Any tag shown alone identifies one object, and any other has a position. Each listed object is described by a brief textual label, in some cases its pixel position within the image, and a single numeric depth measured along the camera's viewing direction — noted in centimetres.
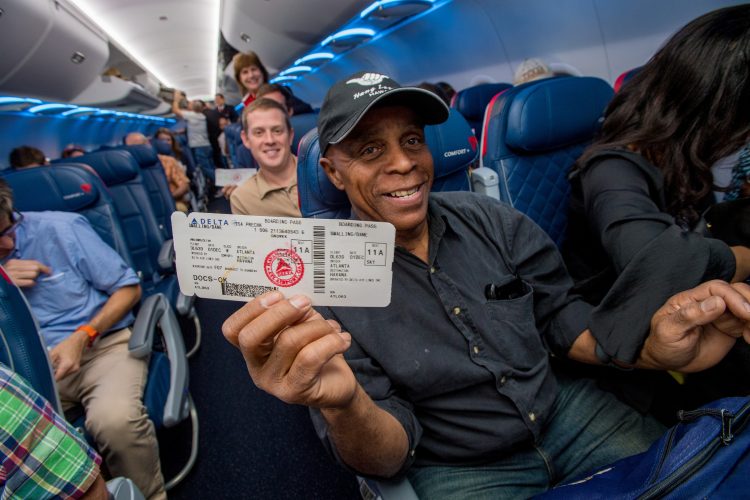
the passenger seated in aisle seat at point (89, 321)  159
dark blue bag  65
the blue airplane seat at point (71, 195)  201
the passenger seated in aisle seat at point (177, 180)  461
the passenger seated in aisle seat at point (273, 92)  325
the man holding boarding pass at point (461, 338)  87
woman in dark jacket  97
